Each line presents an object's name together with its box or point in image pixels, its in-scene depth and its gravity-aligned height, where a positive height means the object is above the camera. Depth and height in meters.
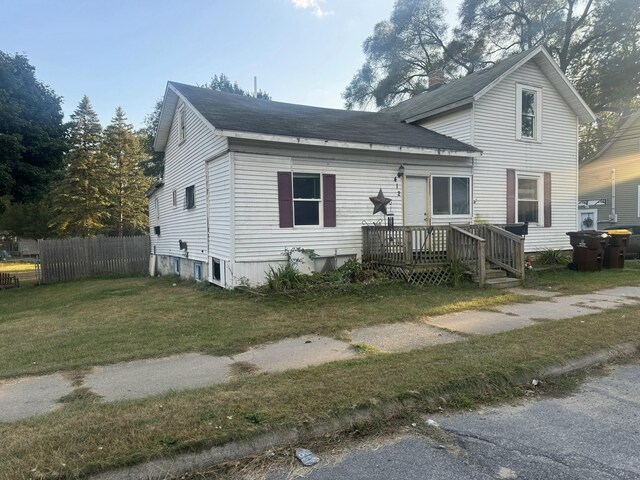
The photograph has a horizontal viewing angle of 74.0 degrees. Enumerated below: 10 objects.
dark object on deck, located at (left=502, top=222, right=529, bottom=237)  12.02 -0.15
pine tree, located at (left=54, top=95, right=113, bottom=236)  35.25 +3.43
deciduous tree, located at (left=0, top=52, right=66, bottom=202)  14.40 +3.69
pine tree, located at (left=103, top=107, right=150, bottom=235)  39.34 +5.13
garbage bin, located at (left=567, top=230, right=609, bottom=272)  12.34 -0.82
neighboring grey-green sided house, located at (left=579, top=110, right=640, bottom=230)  21.70 +2.05
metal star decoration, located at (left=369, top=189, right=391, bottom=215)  11.26 +0.61
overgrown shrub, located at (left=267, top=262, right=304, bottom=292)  9.19 -1.14
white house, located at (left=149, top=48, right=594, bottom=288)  9.83 +1.59
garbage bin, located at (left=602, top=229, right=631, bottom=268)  12.74 -0.88
